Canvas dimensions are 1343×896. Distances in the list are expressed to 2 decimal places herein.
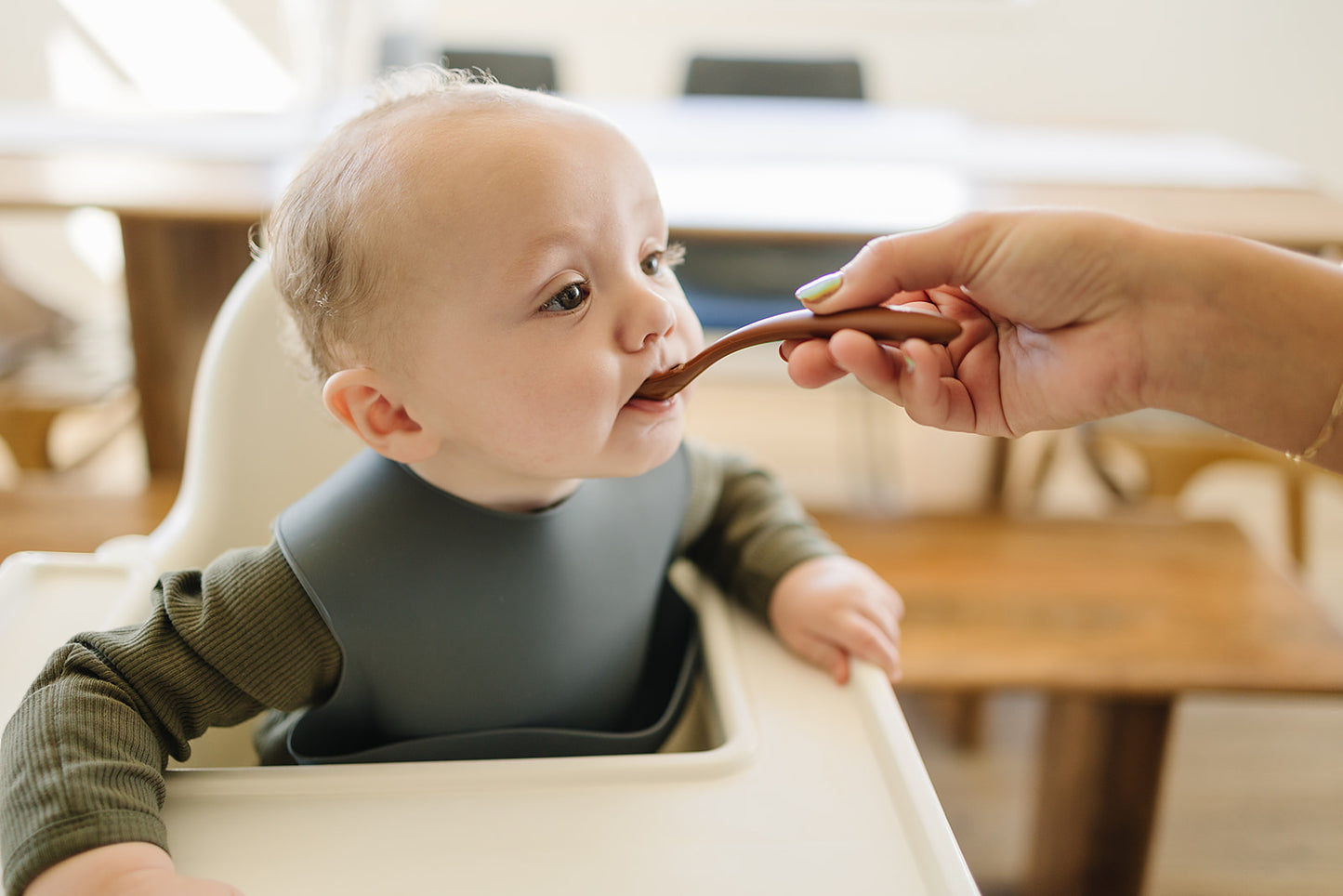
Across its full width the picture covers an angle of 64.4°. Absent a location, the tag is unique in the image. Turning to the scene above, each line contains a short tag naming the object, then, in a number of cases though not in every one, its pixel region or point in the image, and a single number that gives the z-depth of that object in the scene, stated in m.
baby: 0.59
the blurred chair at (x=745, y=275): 2.01
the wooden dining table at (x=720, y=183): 1.48
